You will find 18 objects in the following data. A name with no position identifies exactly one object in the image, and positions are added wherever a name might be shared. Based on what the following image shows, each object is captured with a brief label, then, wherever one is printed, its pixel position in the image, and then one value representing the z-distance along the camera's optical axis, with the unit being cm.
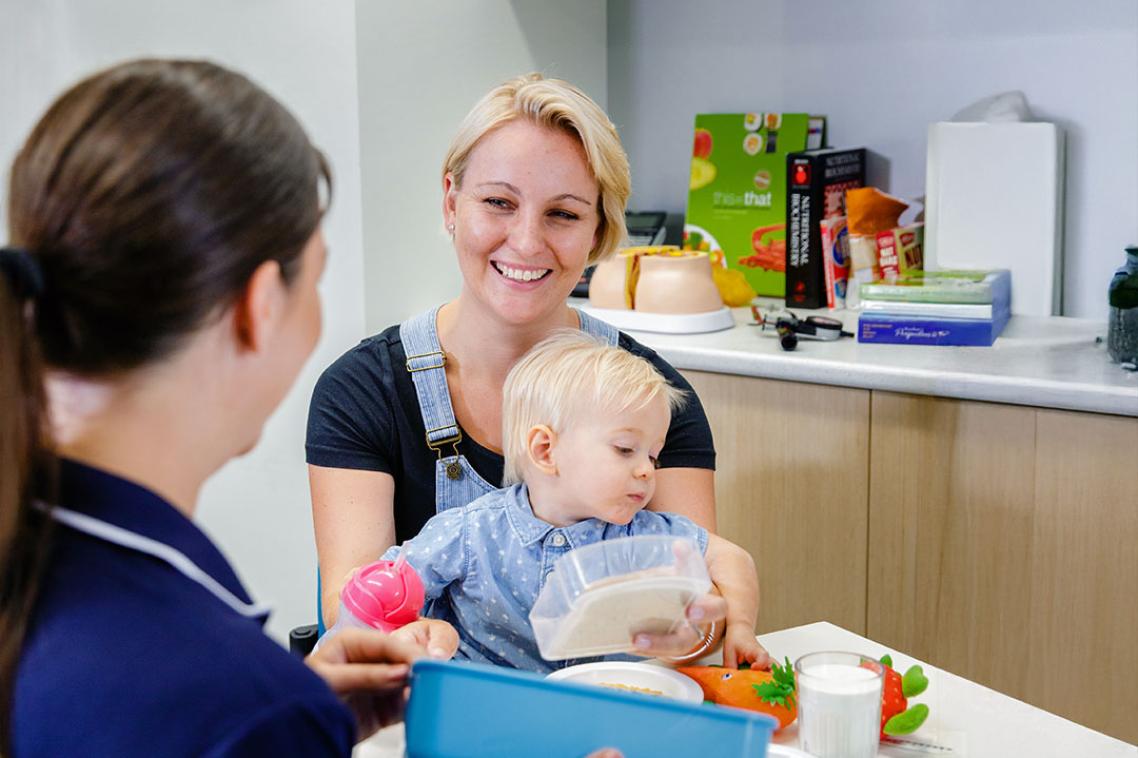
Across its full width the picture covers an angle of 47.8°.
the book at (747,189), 290
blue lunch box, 83
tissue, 257
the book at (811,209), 268
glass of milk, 112
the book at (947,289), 236
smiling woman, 167
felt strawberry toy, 119
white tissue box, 254
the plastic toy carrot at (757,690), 123
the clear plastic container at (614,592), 112
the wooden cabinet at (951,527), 209
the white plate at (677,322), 255
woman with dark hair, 71
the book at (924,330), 235
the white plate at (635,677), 125
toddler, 149
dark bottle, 215
